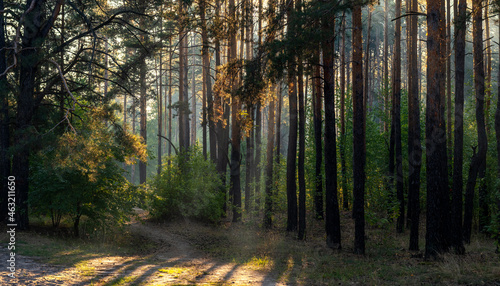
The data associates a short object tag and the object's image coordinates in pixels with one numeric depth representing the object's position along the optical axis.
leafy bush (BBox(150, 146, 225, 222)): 20.27
